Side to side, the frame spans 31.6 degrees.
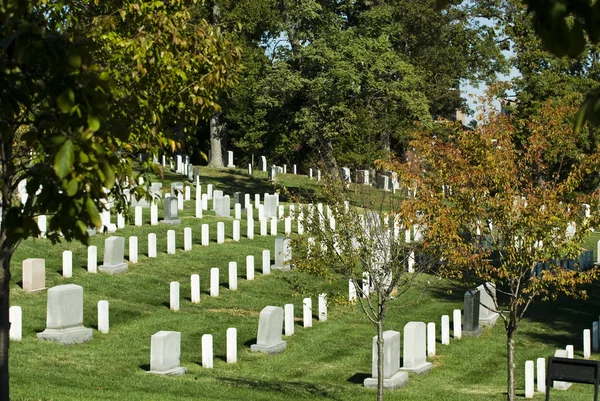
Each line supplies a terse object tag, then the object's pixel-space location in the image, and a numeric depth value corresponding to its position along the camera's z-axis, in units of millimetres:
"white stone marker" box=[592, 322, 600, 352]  25198
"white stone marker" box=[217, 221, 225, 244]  33750
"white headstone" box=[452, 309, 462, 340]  25641
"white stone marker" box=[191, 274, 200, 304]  25902
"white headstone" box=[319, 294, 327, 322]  25672
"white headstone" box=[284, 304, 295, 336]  23438
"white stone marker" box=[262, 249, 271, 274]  30153
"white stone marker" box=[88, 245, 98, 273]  26450
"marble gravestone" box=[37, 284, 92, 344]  19969
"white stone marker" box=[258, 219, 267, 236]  37062
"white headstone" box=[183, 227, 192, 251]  31766
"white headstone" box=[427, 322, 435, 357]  22959
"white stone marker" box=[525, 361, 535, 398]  19859
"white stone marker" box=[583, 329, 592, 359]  24234
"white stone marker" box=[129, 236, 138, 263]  28781
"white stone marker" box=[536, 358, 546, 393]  20391
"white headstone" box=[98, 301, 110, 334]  21231
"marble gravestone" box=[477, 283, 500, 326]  27688
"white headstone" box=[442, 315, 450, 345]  24812
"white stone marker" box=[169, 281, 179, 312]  24484
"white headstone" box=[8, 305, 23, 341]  19375
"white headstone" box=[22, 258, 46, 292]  23422
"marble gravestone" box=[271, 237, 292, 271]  30572
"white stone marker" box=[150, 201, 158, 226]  34531
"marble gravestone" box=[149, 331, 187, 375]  18234
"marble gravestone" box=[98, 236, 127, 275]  26938
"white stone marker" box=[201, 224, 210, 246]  32938
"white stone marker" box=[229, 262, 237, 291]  27641
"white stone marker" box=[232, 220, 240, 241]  34781
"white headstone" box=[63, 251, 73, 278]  25562
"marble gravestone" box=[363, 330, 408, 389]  19386
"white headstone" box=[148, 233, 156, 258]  29891
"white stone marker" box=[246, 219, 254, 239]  35750
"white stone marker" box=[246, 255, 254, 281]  28984
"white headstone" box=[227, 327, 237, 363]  20266
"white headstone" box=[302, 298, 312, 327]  24641
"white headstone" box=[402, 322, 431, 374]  20922
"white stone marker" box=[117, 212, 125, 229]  32938
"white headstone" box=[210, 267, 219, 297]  26772
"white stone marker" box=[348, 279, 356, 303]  27388
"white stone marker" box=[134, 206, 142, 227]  33438
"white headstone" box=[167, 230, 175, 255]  30797
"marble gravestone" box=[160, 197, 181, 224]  35219
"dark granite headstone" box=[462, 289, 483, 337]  25953
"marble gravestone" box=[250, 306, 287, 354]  21531
